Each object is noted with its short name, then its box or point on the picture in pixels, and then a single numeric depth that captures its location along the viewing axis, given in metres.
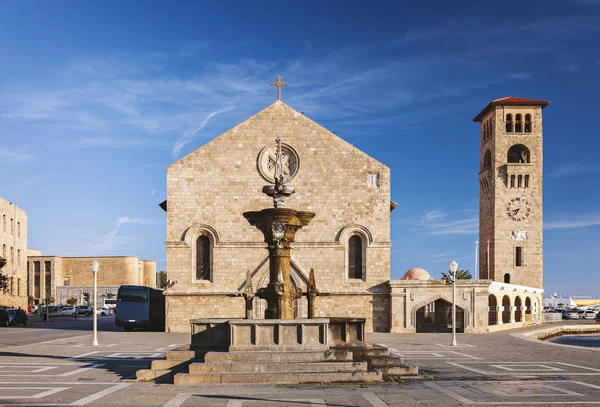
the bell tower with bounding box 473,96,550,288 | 63.00
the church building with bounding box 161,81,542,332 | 38.19
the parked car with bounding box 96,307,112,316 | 83.56
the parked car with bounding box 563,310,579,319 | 83.57
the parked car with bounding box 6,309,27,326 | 52.12
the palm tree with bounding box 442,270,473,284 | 80.31
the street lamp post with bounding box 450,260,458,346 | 29.58
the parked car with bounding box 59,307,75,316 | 74.94
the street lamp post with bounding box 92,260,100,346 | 28.95
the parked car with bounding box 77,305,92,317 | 78.66
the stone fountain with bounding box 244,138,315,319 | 19.39
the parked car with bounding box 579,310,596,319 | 85.50
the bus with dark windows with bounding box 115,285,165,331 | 43.97
